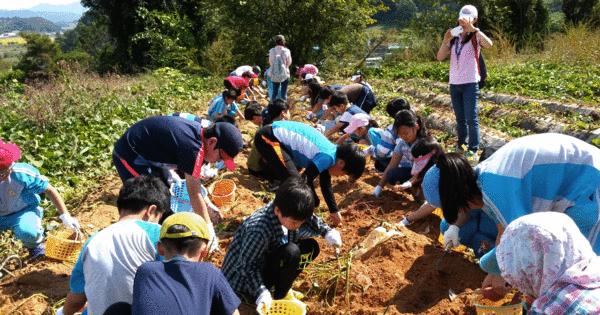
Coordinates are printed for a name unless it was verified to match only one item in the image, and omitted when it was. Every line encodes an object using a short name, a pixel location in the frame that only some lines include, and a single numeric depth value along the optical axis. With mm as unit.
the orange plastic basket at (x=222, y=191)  4266
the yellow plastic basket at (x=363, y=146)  5319
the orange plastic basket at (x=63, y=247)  3232
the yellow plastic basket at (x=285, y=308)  2496
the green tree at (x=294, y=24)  14742
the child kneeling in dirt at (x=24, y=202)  3275
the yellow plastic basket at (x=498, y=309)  2141
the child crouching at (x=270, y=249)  2459
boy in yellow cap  1663
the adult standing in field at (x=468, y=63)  4916
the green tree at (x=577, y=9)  19506
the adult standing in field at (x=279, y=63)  8219
